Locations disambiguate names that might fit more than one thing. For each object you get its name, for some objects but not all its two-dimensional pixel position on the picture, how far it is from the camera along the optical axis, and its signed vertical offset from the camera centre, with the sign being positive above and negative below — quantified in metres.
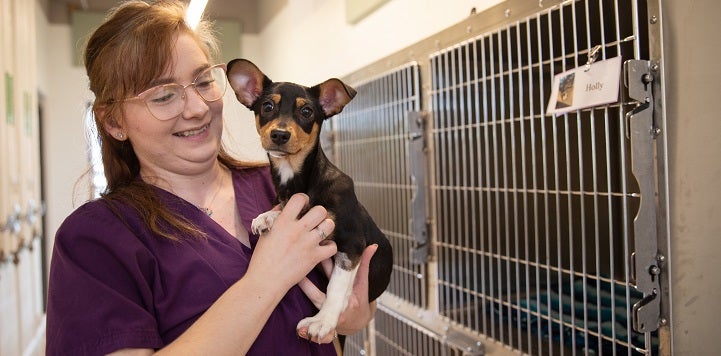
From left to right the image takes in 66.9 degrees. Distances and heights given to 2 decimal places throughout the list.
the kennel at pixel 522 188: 1.08 -0.05
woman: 0.89 -0.11
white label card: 1.10 +0.17
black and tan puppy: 1.01 +0.02
